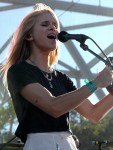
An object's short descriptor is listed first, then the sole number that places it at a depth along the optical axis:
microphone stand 4.27
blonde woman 4.19
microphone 4.35
